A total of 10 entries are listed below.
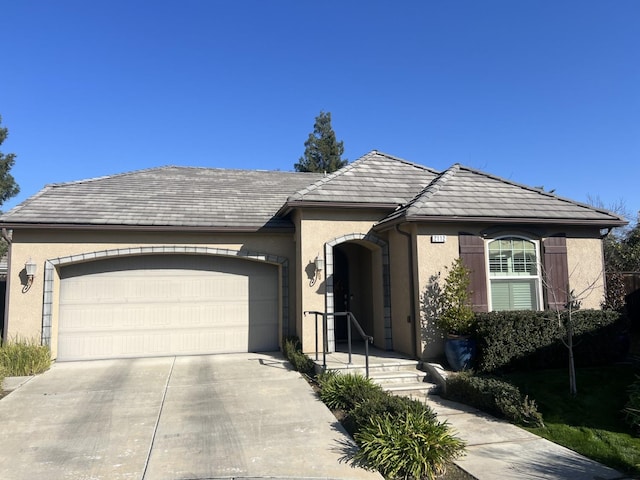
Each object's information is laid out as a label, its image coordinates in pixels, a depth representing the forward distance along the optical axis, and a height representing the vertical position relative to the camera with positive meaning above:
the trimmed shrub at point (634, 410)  5.14 -1.73
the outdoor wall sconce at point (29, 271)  8.78 +0.32
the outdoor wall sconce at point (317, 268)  8.96 +0.28
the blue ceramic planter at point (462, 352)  7.22 -1.28
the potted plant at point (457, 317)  7.24 -0.71
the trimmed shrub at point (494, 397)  5.60 -1.75
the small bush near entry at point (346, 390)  5.88 -1.62
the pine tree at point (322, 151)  32.91 +10.44
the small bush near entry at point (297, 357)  7.90 -1.52
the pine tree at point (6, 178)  24.47 +6.48
